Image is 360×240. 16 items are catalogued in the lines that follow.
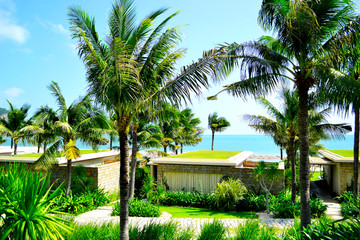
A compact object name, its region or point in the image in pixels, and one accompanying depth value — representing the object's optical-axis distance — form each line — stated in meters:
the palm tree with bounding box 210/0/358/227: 7.53
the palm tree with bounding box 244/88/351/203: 14.26
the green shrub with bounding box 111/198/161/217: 13.02
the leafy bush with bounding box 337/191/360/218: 10.44
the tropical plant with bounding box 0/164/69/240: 5.05
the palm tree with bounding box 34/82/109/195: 14.15
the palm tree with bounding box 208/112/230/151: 39.28
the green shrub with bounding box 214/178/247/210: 14.74
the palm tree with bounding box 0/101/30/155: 26.66
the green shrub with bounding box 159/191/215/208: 15.66
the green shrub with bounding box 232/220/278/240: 6.88
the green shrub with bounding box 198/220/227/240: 7.20
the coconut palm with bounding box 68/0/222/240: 6.86
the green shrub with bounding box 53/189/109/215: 14.05
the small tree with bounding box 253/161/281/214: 14.11
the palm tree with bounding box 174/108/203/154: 33.11
